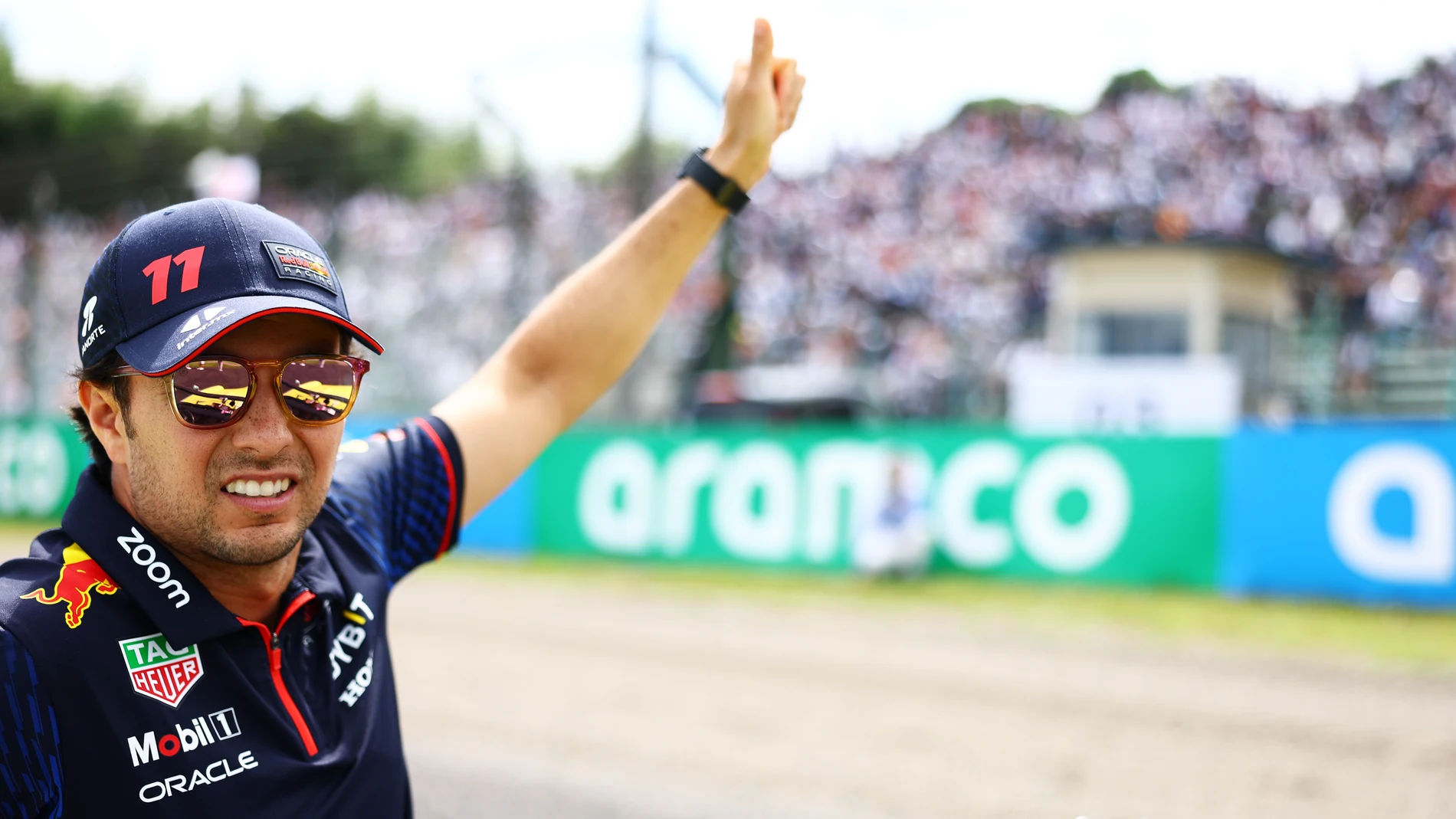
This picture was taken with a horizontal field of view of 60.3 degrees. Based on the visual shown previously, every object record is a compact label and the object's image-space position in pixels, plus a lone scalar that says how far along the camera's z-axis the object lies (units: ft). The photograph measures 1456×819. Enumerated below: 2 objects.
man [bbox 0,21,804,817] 4.84
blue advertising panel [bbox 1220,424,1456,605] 33.53
